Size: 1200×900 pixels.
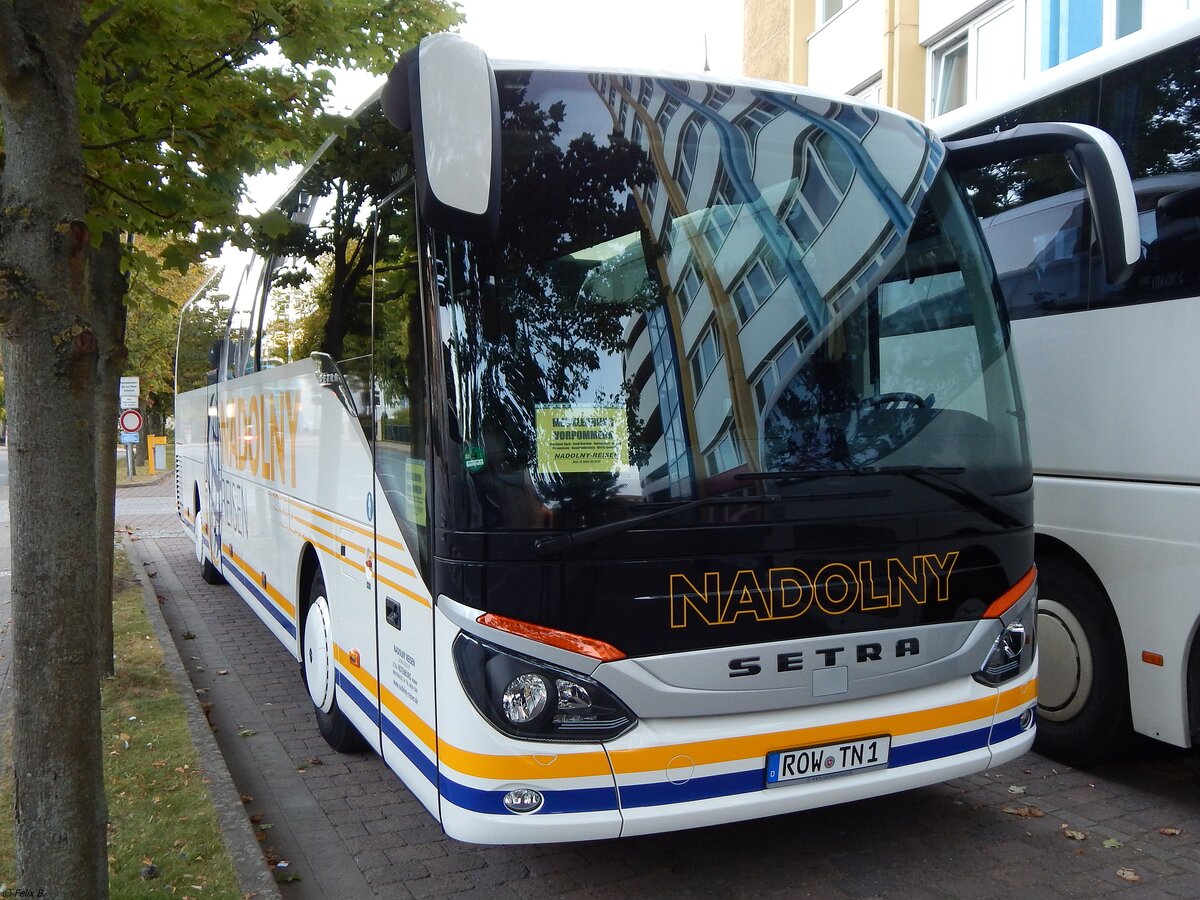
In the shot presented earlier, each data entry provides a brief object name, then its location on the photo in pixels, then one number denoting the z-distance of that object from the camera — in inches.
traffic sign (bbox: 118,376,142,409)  1103.6
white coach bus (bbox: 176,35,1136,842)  136.4
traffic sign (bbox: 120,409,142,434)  1012.5
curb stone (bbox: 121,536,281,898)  159.6
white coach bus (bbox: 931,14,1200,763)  180.7
